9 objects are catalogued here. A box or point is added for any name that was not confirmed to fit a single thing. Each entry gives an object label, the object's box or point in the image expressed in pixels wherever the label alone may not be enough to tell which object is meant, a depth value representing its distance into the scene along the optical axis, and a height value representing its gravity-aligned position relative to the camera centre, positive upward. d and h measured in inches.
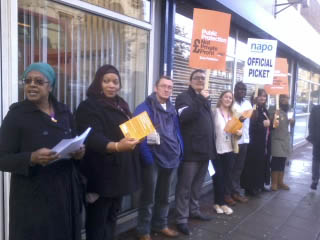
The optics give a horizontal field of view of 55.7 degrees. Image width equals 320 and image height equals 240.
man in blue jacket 130.3 -22.4
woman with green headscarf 75.9 -18.2
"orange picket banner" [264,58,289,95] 235.3 +15.4
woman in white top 169.8 -29.8
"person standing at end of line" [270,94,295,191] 222.5 -31.1
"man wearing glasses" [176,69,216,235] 143.4 -18.9
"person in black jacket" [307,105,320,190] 223.3 -28.5
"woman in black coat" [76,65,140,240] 98.5 -19.6
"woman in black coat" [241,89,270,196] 200.8 -33.5
